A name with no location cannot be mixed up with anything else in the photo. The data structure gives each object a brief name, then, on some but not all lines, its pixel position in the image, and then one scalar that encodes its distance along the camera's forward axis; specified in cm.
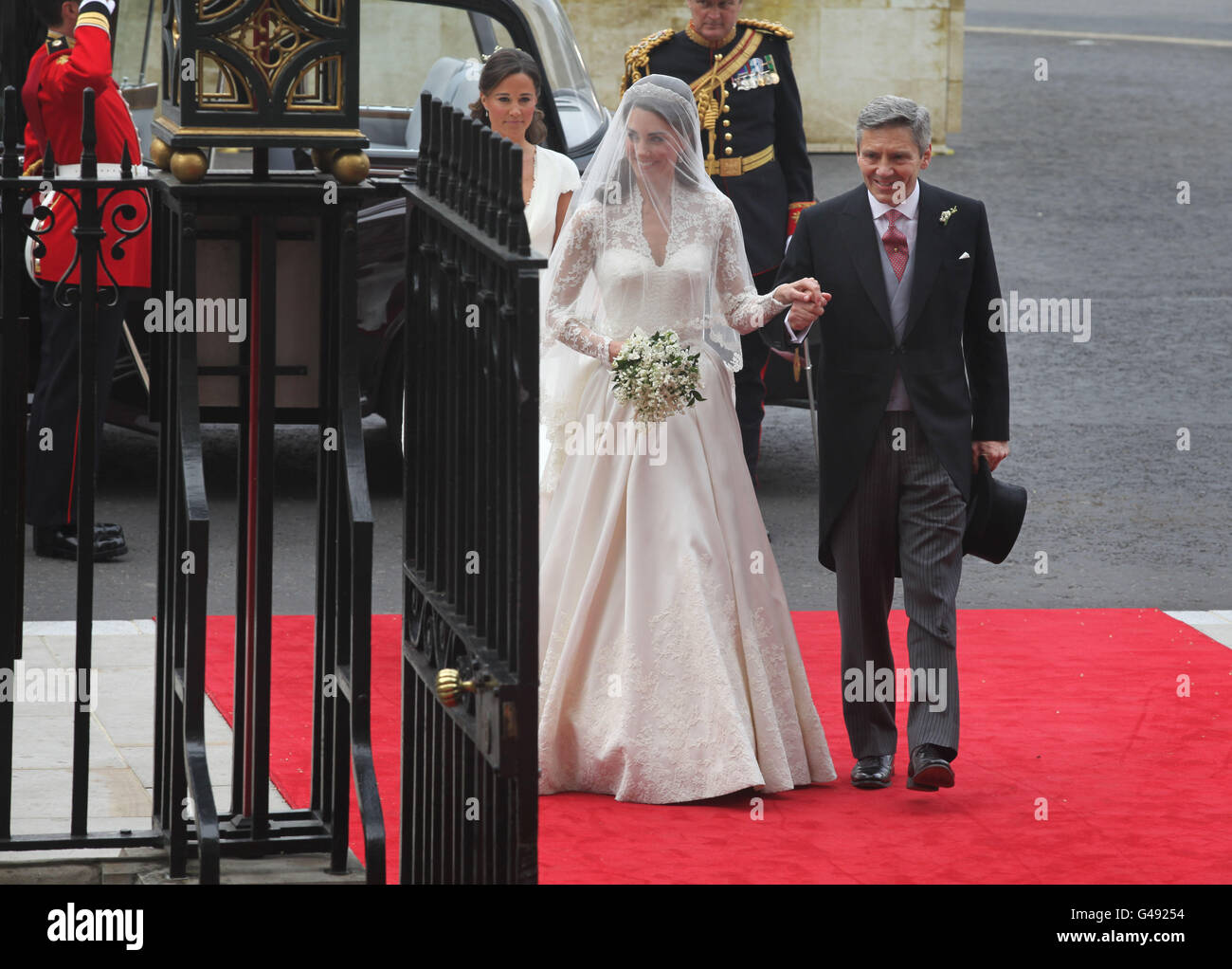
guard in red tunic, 1521
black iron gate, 627
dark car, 1839
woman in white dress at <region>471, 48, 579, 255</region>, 1465
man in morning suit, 1148
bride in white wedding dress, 1138
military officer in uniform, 1681
